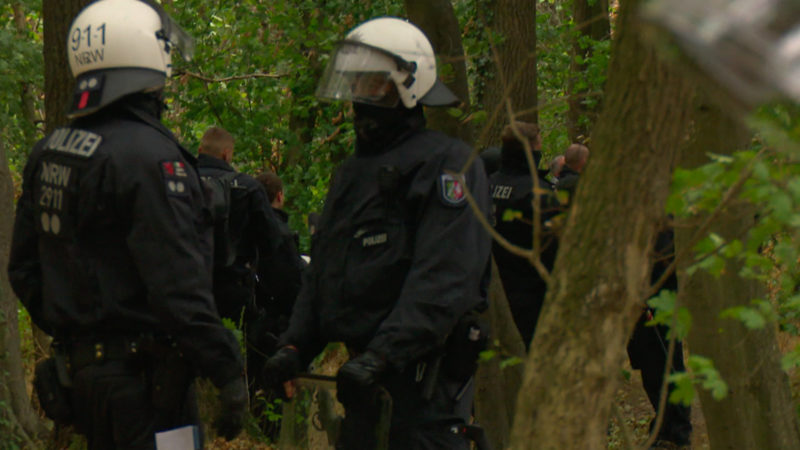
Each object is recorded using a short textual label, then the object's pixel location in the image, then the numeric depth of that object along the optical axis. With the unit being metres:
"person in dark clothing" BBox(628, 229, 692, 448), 14.53
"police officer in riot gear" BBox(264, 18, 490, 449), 7.32
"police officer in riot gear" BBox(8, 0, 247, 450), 7.02
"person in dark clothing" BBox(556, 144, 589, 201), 14.92
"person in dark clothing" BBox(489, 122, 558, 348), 13.85
